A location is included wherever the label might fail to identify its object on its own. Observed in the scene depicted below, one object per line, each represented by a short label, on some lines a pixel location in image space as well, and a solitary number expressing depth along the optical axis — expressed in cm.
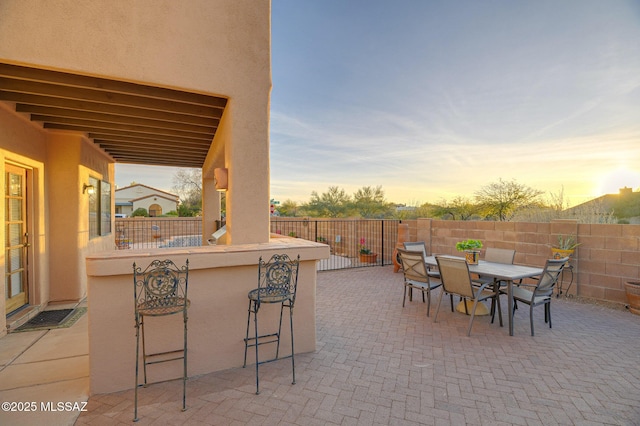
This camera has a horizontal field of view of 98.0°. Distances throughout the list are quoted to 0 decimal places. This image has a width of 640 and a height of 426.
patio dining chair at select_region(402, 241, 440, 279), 530
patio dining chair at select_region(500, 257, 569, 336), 349
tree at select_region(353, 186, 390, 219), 1576
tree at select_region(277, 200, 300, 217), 1971
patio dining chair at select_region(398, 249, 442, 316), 412
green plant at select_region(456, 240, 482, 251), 430
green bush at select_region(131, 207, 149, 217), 2092
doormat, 361
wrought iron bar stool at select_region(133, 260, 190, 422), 206
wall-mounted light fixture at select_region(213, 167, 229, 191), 314
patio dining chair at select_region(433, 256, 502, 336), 356
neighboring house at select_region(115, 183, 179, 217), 2675
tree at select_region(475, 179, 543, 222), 1066
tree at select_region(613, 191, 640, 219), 1009
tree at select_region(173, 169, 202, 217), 2458
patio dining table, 349
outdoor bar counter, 223
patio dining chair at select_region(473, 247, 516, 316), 435
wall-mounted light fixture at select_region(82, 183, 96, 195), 483
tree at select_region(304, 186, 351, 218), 1670
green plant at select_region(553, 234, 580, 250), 510
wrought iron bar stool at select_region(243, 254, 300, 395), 242
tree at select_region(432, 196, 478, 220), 1195
